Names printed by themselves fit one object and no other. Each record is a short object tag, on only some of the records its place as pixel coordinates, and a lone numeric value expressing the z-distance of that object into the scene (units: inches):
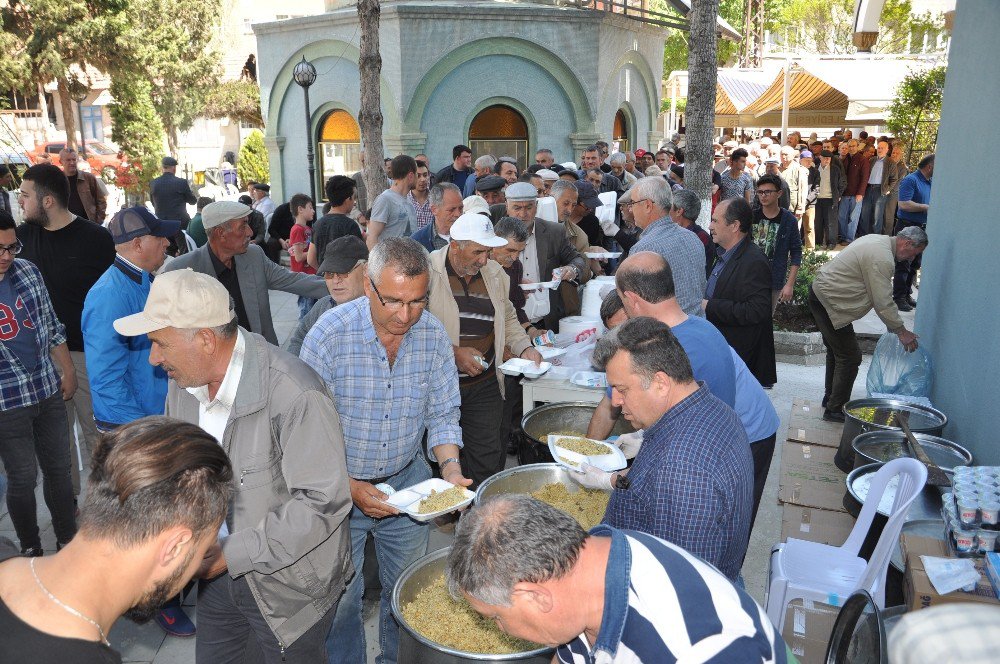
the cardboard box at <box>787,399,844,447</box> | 254.5
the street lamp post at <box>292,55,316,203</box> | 486.9
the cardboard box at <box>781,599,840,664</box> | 142.6
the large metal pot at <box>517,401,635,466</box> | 192.7
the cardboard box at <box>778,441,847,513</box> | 214.1
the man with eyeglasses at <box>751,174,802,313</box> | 312.7
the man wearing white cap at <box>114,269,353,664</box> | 92.2
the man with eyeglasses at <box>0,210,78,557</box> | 155.6
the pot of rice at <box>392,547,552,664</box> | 98.3
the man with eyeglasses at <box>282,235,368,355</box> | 163.6
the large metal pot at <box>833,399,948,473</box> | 209.0
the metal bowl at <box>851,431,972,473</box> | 191.0
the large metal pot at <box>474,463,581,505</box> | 150.6
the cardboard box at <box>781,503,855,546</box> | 194.2
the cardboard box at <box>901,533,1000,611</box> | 122.7
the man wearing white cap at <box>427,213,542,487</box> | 174.9
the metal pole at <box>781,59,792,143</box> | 718.5
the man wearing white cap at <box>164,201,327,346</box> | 185.6
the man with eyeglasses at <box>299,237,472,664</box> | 117.6
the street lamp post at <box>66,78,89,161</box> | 1071.7
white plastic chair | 135.7
